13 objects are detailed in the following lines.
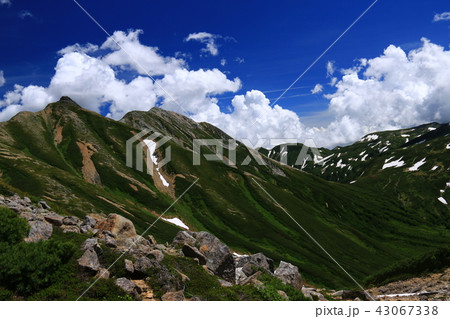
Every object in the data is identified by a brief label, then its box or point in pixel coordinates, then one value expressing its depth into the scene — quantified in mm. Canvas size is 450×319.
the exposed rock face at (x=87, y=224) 25247
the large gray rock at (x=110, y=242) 21672
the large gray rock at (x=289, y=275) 26091
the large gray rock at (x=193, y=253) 24438
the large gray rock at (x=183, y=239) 28672
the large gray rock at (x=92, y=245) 19094
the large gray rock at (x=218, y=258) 24297
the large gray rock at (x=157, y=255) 20344
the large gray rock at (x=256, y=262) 27750
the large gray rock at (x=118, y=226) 26672
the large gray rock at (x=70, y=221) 25547
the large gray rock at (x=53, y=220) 24219
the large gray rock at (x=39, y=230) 20256
